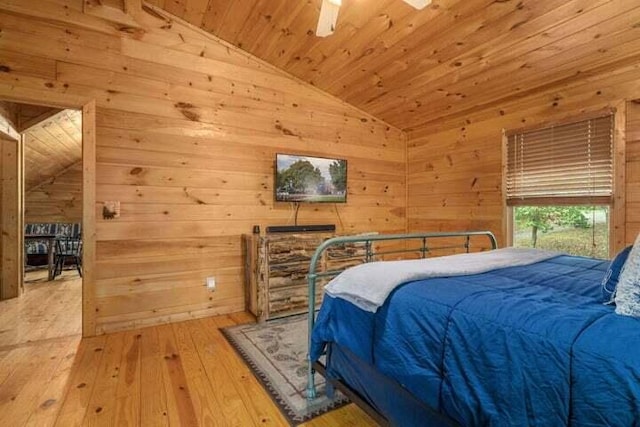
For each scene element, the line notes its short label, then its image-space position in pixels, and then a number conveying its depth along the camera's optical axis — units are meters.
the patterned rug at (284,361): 1.80
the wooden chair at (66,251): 5.36
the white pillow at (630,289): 0.97
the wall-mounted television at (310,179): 3.62
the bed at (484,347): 0.80
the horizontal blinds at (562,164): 2.72
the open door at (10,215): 3.81
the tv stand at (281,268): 3.12
